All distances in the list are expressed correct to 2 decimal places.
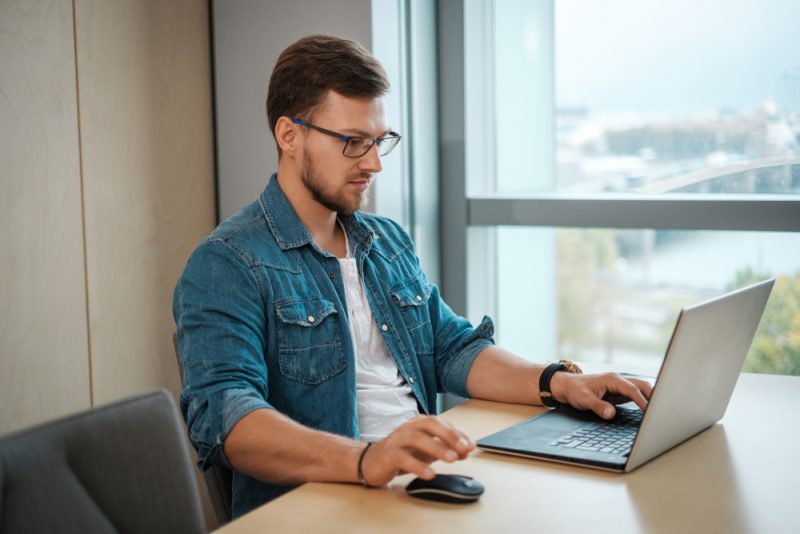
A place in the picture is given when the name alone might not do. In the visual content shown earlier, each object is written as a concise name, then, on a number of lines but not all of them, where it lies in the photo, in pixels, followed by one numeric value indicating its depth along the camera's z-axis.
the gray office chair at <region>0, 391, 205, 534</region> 0.92
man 1.47
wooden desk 1.14
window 2.61
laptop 1.29
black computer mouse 1.20
